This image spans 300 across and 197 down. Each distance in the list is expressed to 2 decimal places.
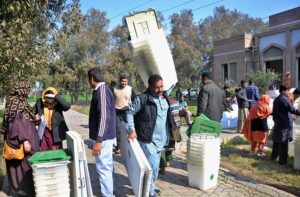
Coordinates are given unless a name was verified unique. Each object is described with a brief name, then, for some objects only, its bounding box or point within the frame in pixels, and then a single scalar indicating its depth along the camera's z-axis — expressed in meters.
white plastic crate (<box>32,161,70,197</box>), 3.26
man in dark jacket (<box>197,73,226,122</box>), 4.79
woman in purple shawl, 3.59
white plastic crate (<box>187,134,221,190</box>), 4.05
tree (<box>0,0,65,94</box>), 5.13
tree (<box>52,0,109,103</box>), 20.02
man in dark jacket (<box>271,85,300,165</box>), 5.27
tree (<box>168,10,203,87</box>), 31.40
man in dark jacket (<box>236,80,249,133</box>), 8.57
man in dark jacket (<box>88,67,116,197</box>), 3.47
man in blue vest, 3.67
